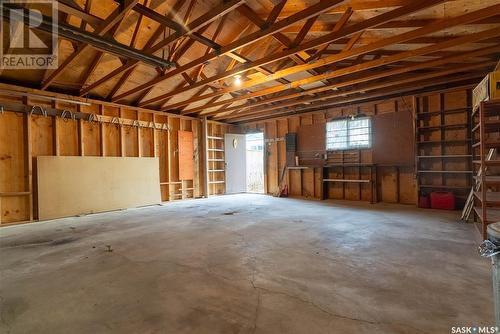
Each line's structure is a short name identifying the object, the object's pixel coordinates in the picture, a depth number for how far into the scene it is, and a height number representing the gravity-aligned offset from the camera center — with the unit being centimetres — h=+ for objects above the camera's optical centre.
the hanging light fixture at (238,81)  548 +185
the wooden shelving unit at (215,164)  898 +6
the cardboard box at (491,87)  293 +87
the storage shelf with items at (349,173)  681 -30
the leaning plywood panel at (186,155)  809 +37
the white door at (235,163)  936 +9
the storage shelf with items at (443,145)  568 +36
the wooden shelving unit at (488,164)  309 -6
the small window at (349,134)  698 +84
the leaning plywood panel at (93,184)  530 -37
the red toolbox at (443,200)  557 -90
